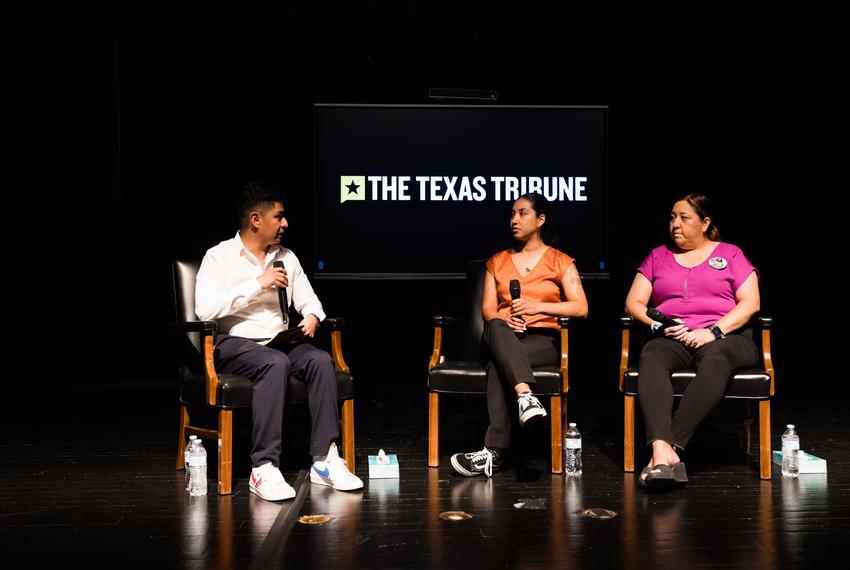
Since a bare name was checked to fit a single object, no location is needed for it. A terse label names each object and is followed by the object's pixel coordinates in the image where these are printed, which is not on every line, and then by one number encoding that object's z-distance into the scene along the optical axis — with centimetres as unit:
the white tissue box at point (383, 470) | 368
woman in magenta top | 359
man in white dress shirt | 344
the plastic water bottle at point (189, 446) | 337
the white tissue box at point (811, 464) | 371
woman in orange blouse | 374
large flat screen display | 642
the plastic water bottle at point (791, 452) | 367
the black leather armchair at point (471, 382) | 378
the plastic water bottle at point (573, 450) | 369
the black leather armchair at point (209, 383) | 343
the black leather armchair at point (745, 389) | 367
